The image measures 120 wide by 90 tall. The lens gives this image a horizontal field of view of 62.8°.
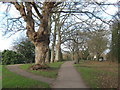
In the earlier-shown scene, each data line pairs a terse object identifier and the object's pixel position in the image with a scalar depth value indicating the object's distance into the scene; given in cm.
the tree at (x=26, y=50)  2249
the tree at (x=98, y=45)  2246
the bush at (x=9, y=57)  1855
